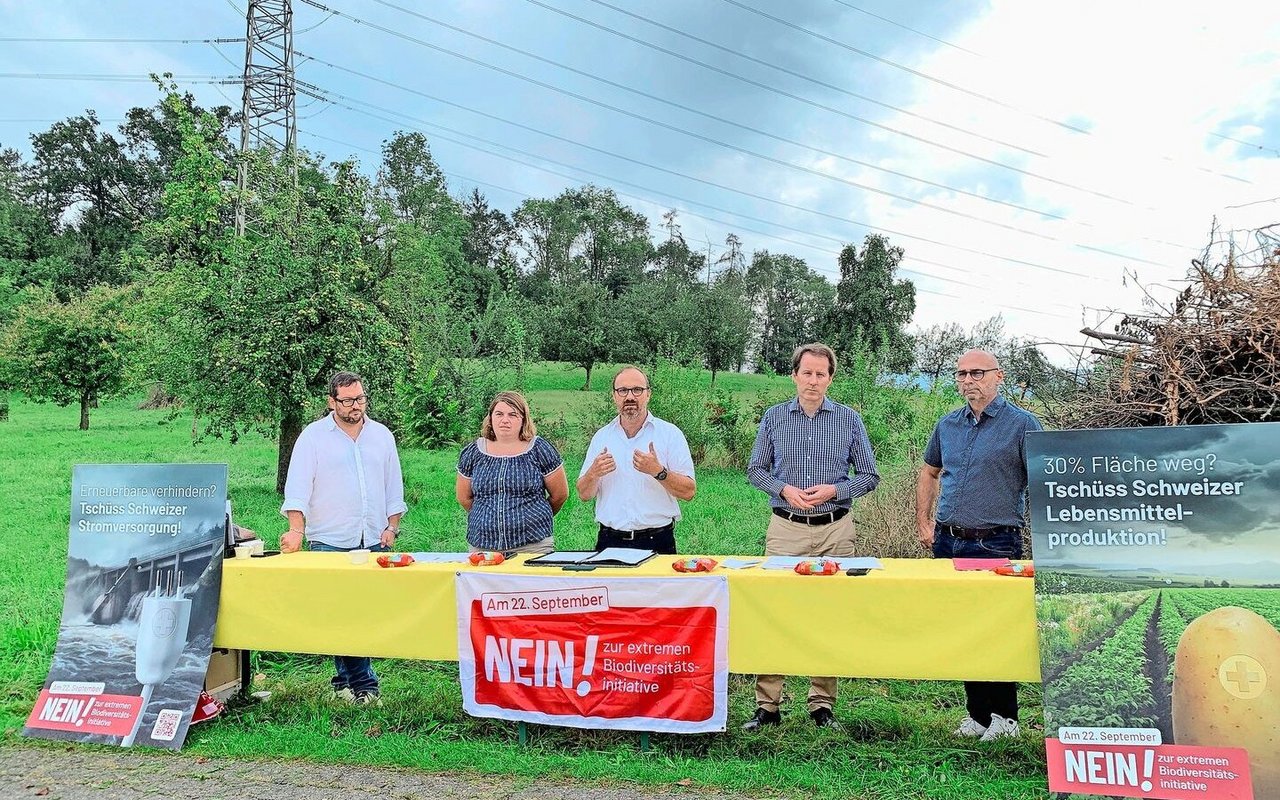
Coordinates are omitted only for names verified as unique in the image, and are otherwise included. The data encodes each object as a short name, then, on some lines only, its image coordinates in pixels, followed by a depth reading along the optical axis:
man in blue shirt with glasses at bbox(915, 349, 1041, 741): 4.12
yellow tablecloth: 3.51
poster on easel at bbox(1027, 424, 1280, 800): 3.07
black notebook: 4.09
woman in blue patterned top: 4.60
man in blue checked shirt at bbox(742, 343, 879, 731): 4.38
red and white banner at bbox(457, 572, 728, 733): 3.80
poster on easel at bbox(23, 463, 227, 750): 4.22
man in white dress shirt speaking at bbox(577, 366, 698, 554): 4.61
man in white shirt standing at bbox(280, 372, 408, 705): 4.62
